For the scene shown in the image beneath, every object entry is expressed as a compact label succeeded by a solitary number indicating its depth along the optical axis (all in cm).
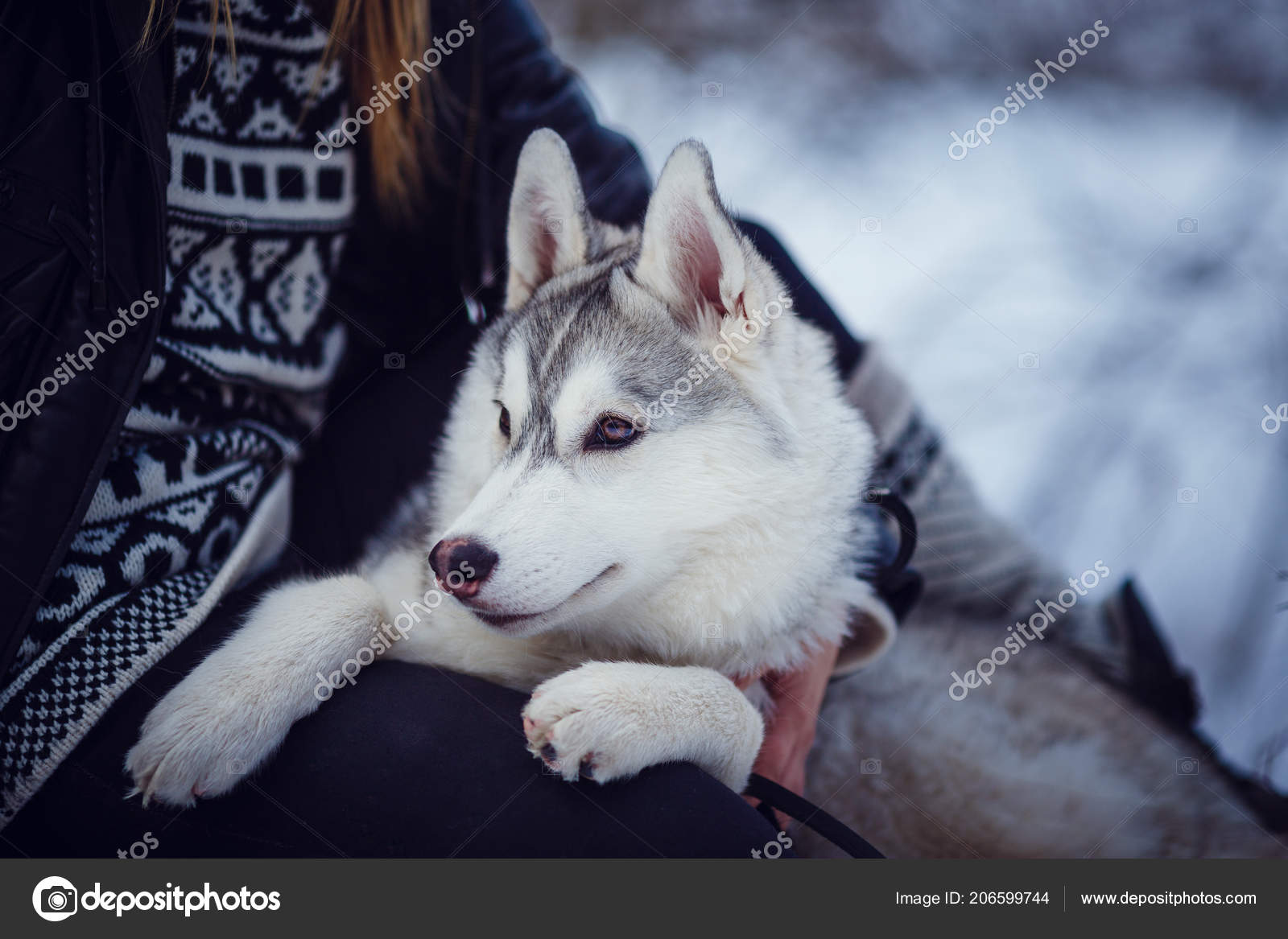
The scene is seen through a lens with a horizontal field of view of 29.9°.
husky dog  110
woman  110
